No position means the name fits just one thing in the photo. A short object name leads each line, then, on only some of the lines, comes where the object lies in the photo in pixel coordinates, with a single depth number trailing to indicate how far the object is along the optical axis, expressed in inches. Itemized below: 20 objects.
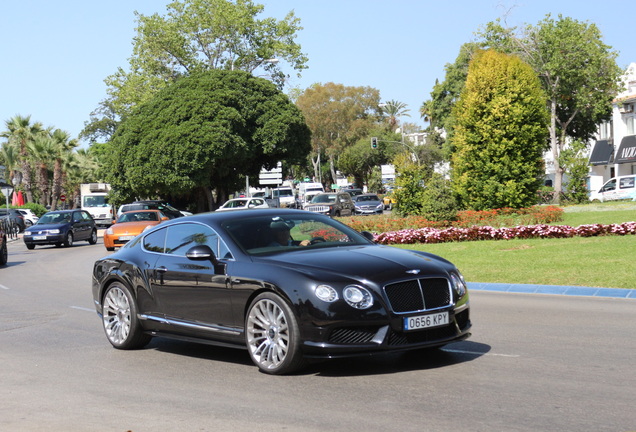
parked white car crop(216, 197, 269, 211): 1859.0
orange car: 1225.4
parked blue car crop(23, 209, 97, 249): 1497.3
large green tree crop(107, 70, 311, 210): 1968.5
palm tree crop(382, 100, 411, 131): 5181.6
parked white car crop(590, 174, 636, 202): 2100.1
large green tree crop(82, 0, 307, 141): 2378.2
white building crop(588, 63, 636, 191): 2642.7
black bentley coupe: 298.0
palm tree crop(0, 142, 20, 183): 3395.7
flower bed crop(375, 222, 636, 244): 844.0
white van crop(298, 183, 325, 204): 3324.8
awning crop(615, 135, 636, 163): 2603.1
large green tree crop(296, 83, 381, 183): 4057.6
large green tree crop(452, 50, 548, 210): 1291.8
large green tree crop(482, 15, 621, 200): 2266.2
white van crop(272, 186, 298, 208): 2819.6
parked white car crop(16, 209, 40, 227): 2635.6
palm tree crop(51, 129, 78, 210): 3090.6
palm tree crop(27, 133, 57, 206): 3038.9
